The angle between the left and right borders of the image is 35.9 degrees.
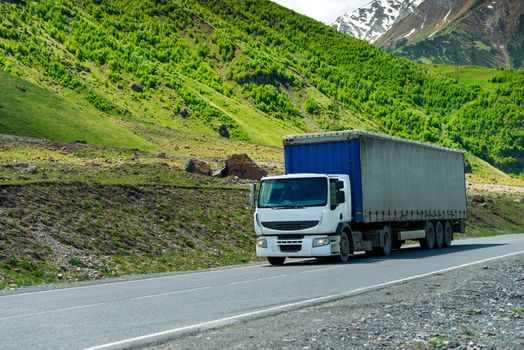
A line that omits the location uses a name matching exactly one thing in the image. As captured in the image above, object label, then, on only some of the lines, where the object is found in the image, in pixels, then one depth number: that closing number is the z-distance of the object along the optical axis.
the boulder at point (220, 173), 46.81
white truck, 22.83
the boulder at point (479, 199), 62.83
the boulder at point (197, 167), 45.69
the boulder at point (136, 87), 97.34
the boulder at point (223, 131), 91.63
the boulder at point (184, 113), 94.51
